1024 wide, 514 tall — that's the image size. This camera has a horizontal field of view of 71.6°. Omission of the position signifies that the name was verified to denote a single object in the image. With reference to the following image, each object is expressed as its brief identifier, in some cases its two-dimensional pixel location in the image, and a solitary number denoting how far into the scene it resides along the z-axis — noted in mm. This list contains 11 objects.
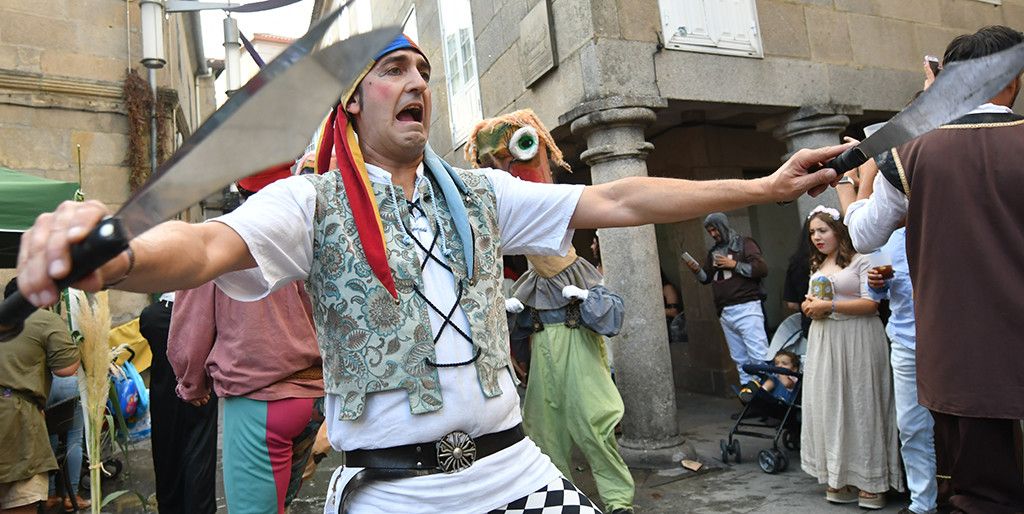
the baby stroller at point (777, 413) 5297
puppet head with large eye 4434
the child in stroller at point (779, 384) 5438
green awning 4309
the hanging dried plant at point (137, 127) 8391
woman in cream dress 4344
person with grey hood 6793
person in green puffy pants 4359
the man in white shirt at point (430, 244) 1639
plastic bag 6102
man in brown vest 2680
